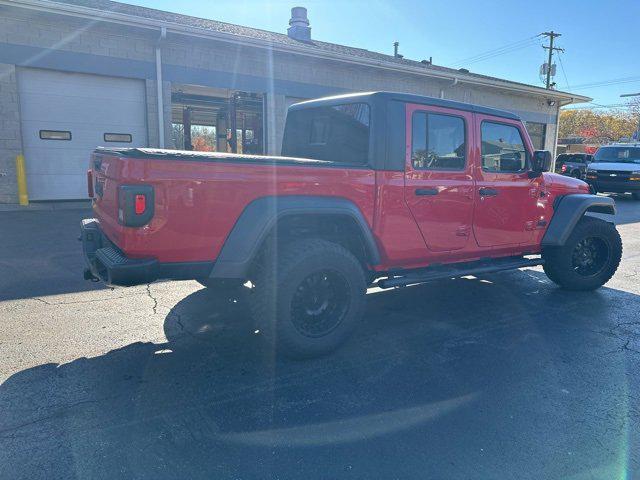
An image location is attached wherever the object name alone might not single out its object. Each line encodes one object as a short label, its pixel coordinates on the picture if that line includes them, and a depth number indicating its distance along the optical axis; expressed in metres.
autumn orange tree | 60.44
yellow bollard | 10.45
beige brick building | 10.29
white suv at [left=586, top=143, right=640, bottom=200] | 18.19
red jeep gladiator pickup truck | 3.10
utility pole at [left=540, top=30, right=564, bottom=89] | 42.85
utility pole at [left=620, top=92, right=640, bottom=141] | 44.36
